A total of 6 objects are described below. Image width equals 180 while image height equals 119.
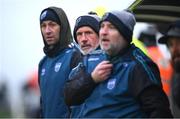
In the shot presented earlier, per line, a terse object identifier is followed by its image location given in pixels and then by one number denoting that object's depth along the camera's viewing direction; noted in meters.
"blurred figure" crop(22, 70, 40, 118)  24.98
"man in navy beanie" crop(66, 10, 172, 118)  12.66
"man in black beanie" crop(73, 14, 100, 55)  14.58
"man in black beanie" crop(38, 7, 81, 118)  15.60
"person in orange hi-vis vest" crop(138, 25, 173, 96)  20.59
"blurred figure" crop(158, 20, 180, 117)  12.79
